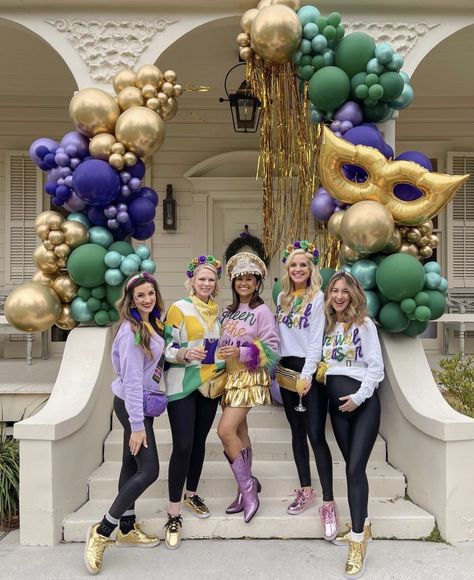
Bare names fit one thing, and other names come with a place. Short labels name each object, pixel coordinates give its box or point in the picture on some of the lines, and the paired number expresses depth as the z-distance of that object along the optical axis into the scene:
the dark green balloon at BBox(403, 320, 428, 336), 3.77
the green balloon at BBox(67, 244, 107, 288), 3.72
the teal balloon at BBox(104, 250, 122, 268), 3.75
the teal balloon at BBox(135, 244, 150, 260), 3.92
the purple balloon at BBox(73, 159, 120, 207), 3.71
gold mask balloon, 3.66
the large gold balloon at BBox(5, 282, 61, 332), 3.74
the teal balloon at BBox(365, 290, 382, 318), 3.69
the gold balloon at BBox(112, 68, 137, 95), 4.04
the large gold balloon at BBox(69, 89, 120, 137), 3.87
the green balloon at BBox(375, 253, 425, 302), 3.50
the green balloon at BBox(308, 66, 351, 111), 3.74
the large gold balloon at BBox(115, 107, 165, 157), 3.82
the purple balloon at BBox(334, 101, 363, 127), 3.87
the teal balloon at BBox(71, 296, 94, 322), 3.91
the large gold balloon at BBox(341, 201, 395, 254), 3.52
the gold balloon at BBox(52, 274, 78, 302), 3.90
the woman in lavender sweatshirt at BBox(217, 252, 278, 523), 3.02
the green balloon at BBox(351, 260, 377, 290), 3.70
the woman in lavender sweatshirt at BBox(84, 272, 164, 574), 2.72
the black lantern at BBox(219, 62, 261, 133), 5.11
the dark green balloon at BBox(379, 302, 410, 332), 3.64
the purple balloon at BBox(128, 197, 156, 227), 3.99
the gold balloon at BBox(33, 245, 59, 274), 3.87
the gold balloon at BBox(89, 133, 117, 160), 3.84
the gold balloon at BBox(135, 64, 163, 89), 4.02
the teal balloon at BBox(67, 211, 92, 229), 4.00
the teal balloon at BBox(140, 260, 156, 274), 3.91
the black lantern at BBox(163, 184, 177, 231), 6.65
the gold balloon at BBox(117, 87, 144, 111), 3.97
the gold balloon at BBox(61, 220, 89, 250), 3.88
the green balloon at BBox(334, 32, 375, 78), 3.75
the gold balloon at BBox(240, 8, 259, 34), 3.96
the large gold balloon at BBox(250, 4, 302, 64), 3.74
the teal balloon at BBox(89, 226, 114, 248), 3.92
